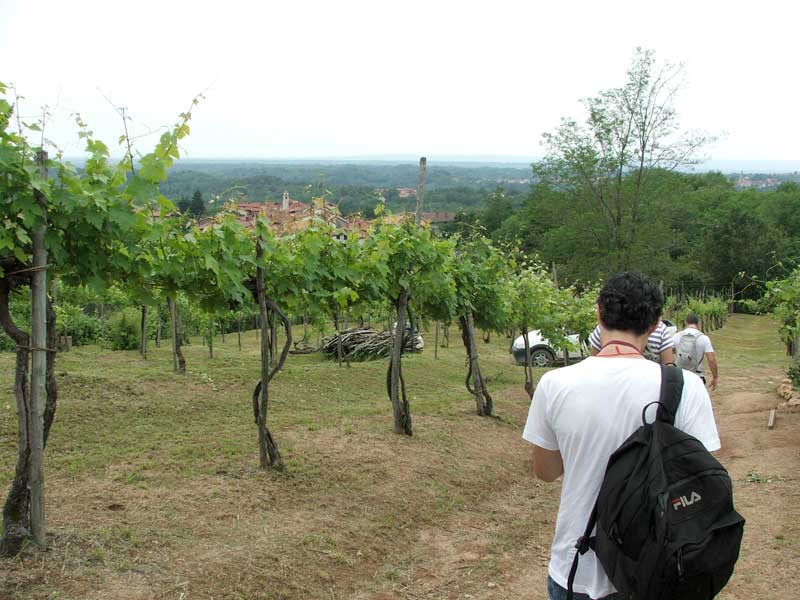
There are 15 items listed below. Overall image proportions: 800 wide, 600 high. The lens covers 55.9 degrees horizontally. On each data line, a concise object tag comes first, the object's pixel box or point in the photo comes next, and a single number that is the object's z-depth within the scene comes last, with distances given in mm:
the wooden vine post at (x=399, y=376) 8875
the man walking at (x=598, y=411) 2480
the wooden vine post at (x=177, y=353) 13156
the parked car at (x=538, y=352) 19672
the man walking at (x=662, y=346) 7047
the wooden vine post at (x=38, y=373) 4594
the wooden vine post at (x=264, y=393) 6852
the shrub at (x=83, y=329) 21562
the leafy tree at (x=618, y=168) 35344
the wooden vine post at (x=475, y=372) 10945
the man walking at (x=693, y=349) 9492
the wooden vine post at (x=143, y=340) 16031
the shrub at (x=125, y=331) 20578
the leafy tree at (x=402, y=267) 8250
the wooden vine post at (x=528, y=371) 12414
